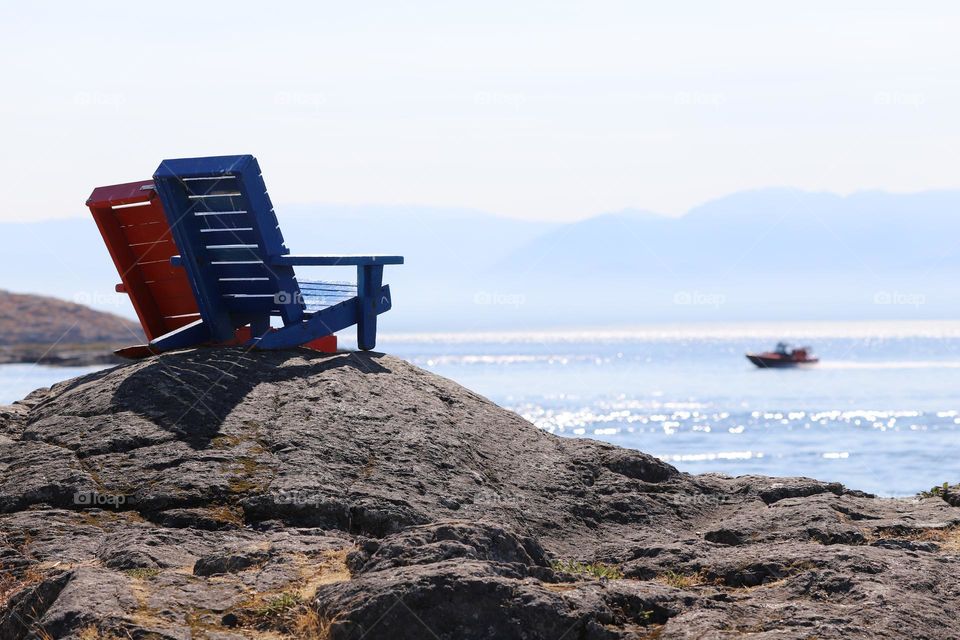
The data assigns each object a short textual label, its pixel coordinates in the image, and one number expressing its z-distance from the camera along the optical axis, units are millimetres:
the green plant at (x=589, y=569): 13117
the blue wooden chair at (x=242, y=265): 19328
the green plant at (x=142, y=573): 12086
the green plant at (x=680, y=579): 12812
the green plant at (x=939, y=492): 18833
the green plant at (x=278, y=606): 11039
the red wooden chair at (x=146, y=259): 21062
